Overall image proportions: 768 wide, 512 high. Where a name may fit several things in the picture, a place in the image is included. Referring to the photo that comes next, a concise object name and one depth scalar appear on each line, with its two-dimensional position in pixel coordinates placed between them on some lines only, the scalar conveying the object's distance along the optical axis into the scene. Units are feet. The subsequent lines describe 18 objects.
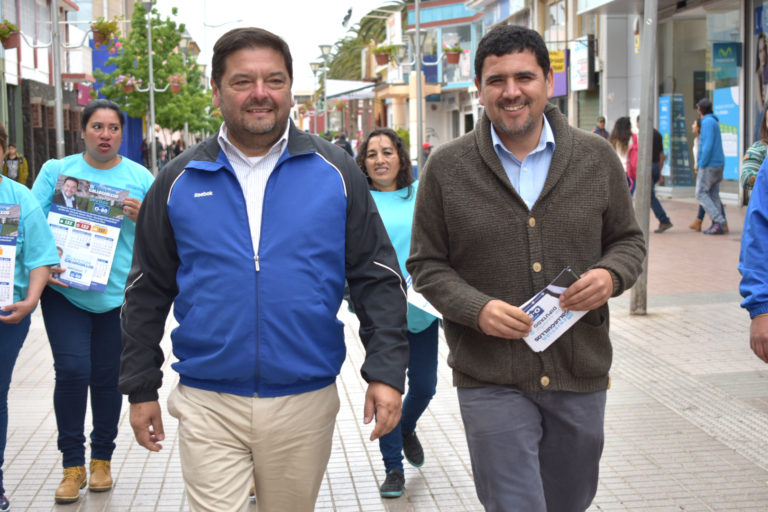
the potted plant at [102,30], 77.46
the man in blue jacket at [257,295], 9.98
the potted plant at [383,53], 139.13
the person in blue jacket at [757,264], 11.29
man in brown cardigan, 10.82
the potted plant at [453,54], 126.82
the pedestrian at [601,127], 73.21
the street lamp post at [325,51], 172.76
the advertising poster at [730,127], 68.08
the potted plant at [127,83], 122.93
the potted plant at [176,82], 131.03
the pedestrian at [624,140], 52.80
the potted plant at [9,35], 68.39
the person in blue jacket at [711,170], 52.44
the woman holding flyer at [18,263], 15.16
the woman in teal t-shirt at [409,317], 16.97
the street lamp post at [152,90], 121.60
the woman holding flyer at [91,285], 16.34
